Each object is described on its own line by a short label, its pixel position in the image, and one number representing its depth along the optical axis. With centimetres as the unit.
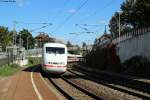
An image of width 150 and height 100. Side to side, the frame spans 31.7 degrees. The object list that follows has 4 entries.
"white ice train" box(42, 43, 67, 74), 2383
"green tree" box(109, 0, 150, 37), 5022
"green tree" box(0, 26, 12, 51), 7676
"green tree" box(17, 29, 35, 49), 9102
